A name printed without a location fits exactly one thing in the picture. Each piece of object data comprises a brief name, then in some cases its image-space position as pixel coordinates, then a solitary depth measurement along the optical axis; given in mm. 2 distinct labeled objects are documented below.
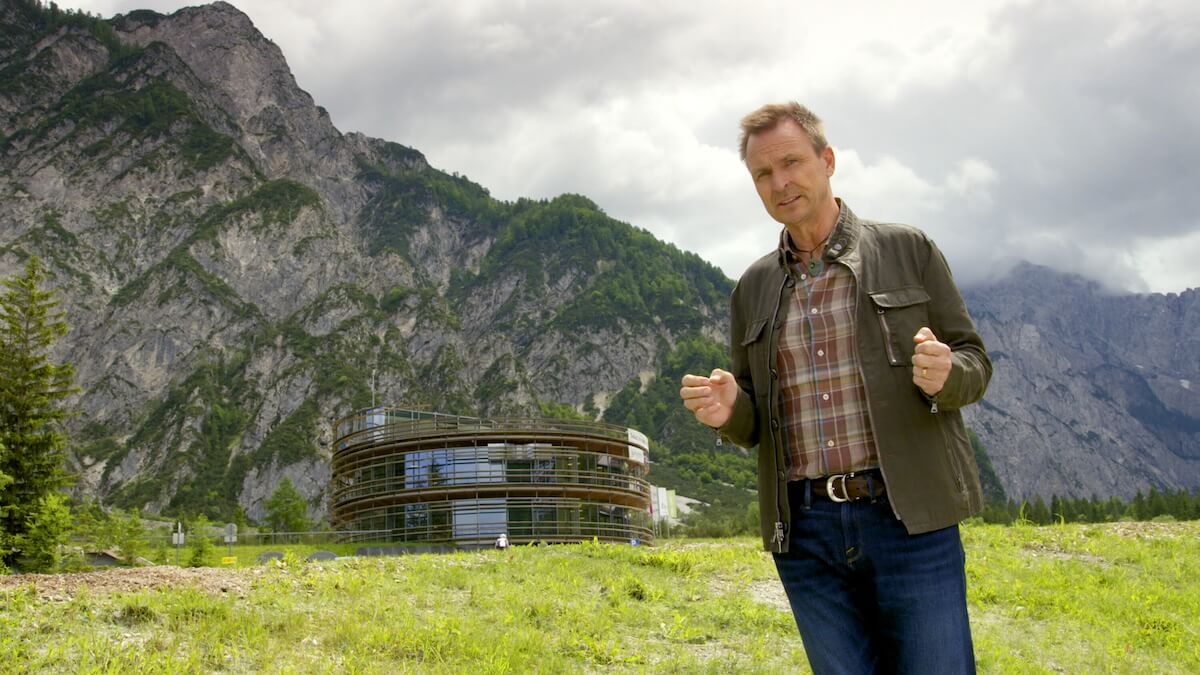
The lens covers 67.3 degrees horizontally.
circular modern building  53031
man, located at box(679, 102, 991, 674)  3314
